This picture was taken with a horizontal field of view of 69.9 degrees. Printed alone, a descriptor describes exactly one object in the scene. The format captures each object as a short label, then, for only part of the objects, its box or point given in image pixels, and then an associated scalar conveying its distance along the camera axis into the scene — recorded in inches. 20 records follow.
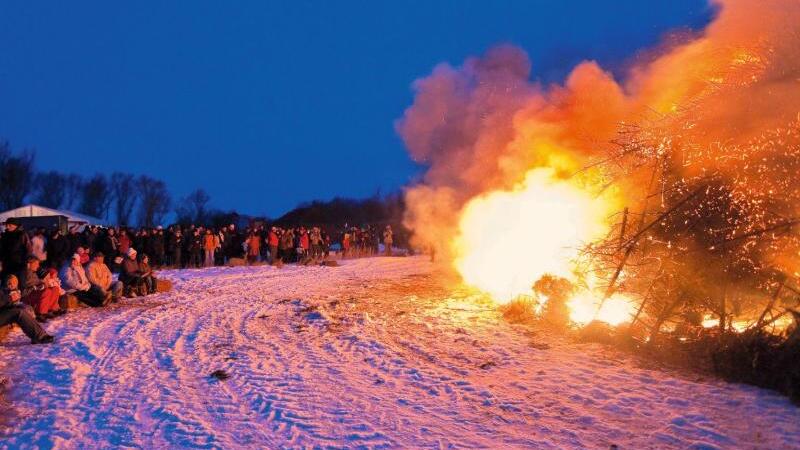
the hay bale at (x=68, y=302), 463.8
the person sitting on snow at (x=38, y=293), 427.2
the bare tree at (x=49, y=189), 2483.8
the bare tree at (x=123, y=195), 2709.2
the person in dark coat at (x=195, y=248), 844.0
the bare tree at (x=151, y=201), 2709.2
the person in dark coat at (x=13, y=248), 507.2
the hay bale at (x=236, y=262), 906.9
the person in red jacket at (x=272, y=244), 960.9
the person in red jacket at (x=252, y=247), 933.8
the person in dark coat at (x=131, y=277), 562.6
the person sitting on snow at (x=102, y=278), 503.8
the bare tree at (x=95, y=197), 2632.9
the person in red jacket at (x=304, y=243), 1022.4
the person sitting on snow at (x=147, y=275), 583.2
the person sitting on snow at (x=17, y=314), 354.3
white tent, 1247.3
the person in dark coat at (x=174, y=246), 830.0
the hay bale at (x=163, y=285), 606.2
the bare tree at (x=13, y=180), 2070.6
